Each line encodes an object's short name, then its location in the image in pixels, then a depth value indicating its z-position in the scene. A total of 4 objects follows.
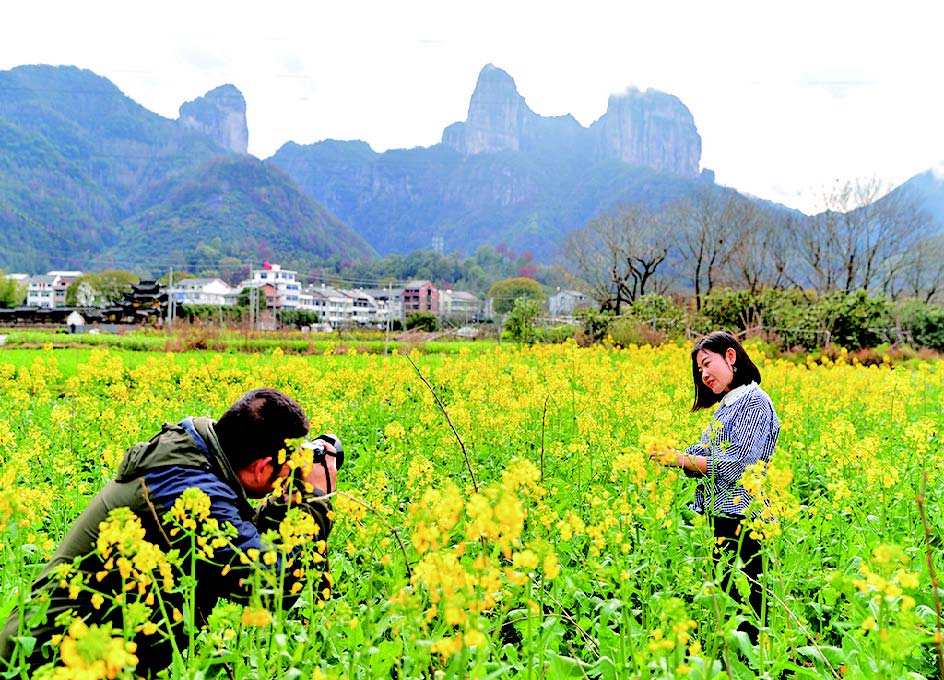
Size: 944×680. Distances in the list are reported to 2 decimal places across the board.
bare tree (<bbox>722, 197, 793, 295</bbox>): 40.97
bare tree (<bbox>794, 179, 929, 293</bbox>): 39.28
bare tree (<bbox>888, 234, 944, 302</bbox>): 39.94
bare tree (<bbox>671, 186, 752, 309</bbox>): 41.65
